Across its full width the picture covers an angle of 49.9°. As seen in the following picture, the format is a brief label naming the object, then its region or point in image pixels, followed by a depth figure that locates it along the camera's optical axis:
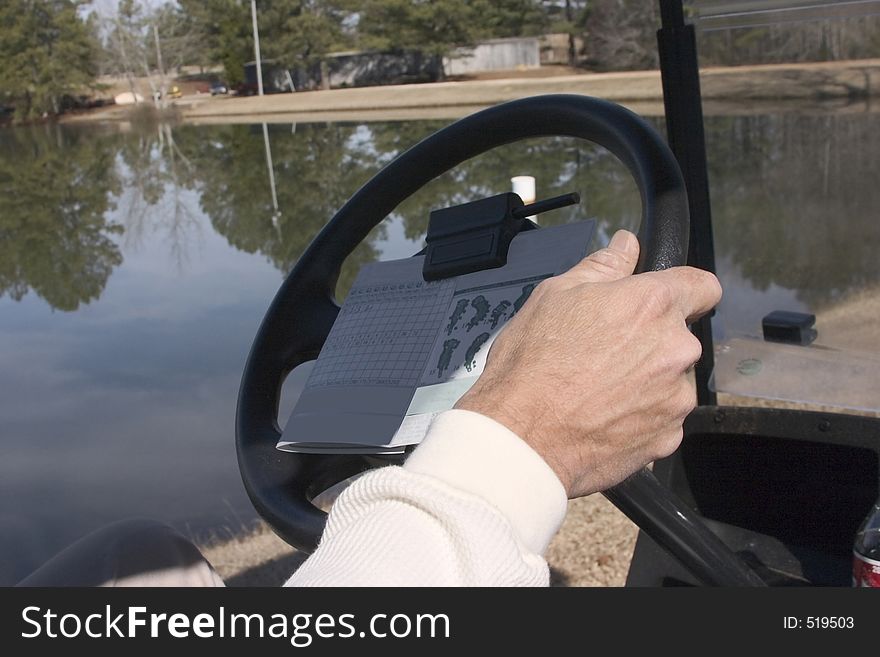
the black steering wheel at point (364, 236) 0.97
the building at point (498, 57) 37.50
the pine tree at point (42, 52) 28.56
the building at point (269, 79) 39.16
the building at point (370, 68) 38.38
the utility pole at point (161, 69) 36.22
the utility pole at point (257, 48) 36.07
